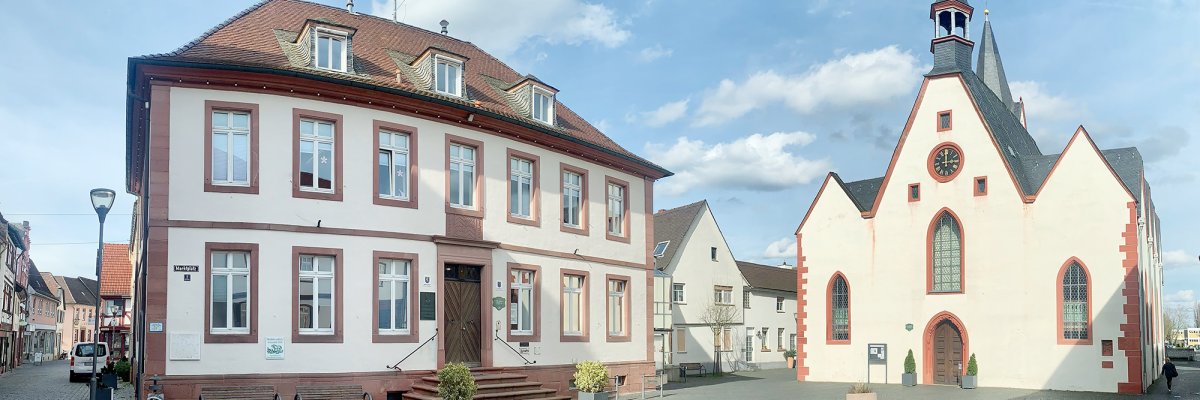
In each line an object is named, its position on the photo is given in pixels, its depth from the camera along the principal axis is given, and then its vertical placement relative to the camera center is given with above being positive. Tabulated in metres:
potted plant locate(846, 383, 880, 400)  21.85 -2.61
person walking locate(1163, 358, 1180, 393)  30.62 -3.02
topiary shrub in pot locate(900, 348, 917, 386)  34.06 -3.36
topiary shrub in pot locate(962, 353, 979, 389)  32.59 -3.41
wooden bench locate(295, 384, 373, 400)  19.83 -2.32
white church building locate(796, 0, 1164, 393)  31.06 +0.51
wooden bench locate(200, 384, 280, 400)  19.00 -2.21
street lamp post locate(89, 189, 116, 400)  19.45 +1.40
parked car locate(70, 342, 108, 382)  38.06 -3.20
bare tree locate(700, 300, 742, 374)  44.38 -2.06
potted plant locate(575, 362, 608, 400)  23.42 -2.44
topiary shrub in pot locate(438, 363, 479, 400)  19.56 -2.11
